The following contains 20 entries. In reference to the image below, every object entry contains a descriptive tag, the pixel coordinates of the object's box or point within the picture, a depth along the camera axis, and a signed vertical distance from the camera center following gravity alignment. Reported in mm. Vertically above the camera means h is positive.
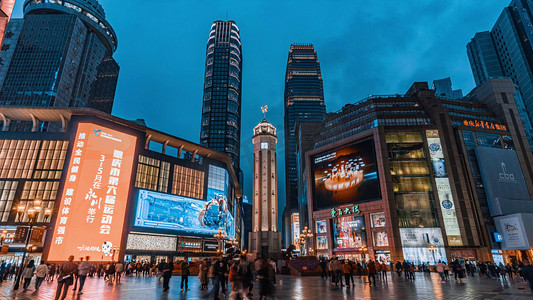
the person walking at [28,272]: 16547 -1338
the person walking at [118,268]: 25094 -1715
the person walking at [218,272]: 11719 -1043
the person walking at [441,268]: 20438 -1566
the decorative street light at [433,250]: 48178 -705
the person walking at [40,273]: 15578 -1303
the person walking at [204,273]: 16428 -1454
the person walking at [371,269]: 19339 -1518
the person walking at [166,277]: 15273 -1528
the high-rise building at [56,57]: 89250 +63303
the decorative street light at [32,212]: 15992 +2186
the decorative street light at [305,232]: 53719 +2666
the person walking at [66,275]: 10648 -989
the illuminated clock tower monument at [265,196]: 48625 +8977
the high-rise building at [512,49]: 96688 +72752
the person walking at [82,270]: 14386 -1095
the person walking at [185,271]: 15469 -1241
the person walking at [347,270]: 17812 -1437
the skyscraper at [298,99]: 176500 +89599
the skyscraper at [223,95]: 134250 +71919
